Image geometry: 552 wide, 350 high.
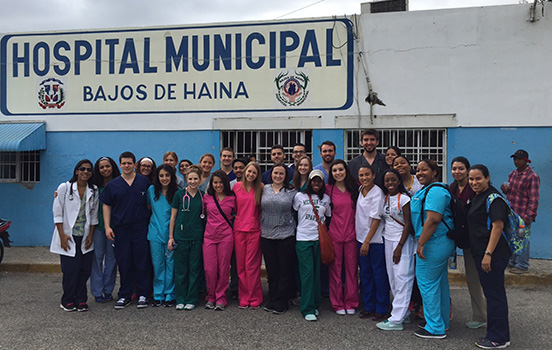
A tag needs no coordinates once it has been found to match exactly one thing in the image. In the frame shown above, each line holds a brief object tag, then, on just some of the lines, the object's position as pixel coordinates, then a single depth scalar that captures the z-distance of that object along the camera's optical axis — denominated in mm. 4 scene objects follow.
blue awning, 7754
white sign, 7699
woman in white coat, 5000
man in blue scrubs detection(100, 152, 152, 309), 5062
